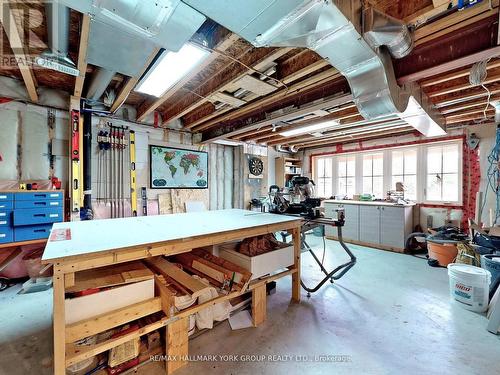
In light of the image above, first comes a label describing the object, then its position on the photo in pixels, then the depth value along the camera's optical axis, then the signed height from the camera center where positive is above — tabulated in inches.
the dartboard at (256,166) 220.4 +18.7
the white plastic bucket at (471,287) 91.0 -42.3
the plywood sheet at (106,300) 50.9 -28.3
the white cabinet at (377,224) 173.5 -31.7
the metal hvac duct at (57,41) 62.8 +47.7
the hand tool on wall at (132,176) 150.7 +5.8
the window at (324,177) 247.0 +8.2
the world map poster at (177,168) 163.6 +13.0
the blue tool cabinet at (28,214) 100.5 -13.6
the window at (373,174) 210.7 +10.2
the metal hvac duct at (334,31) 48.4 +37.5
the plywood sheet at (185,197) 173.5 -10.2
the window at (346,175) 228.5 +10.1
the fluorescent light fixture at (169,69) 75.4 +43.9
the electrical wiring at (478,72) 79.5 +40.3
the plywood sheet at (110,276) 55.8 -24.9
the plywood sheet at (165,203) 165.0 -13.8
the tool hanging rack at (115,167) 139.9 +11.2
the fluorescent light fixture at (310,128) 146.8 +39.5
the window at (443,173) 173.5 +9.7
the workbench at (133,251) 46.8 -16.3
